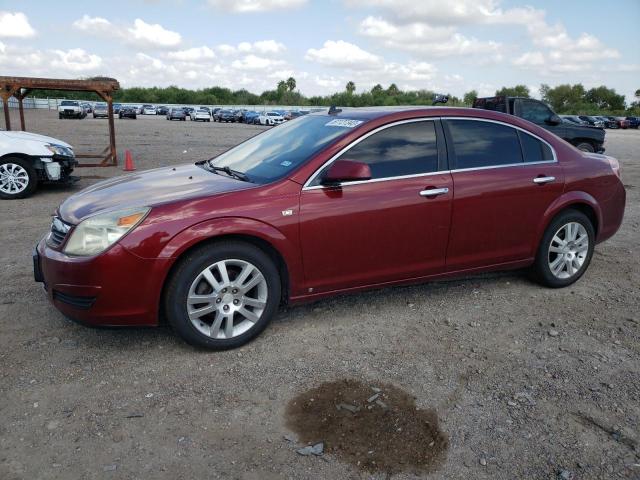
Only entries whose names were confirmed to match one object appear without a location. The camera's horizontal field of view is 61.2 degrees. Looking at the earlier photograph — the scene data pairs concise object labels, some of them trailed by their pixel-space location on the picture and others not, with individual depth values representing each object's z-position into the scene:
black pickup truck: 12.88
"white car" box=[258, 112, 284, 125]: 48.78
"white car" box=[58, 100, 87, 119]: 45.00
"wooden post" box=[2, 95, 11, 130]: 12.39
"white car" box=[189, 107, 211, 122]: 55.62
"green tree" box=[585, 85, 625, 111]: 92.81
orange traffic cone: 13.08
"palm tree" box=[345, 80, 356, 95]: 97.94
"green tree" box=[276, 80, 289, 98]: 110.88
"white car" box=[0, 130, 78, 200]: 8.89
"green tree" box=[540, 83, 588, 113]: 95.50
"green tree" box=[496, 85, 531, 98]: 74.66
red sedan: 3.47
